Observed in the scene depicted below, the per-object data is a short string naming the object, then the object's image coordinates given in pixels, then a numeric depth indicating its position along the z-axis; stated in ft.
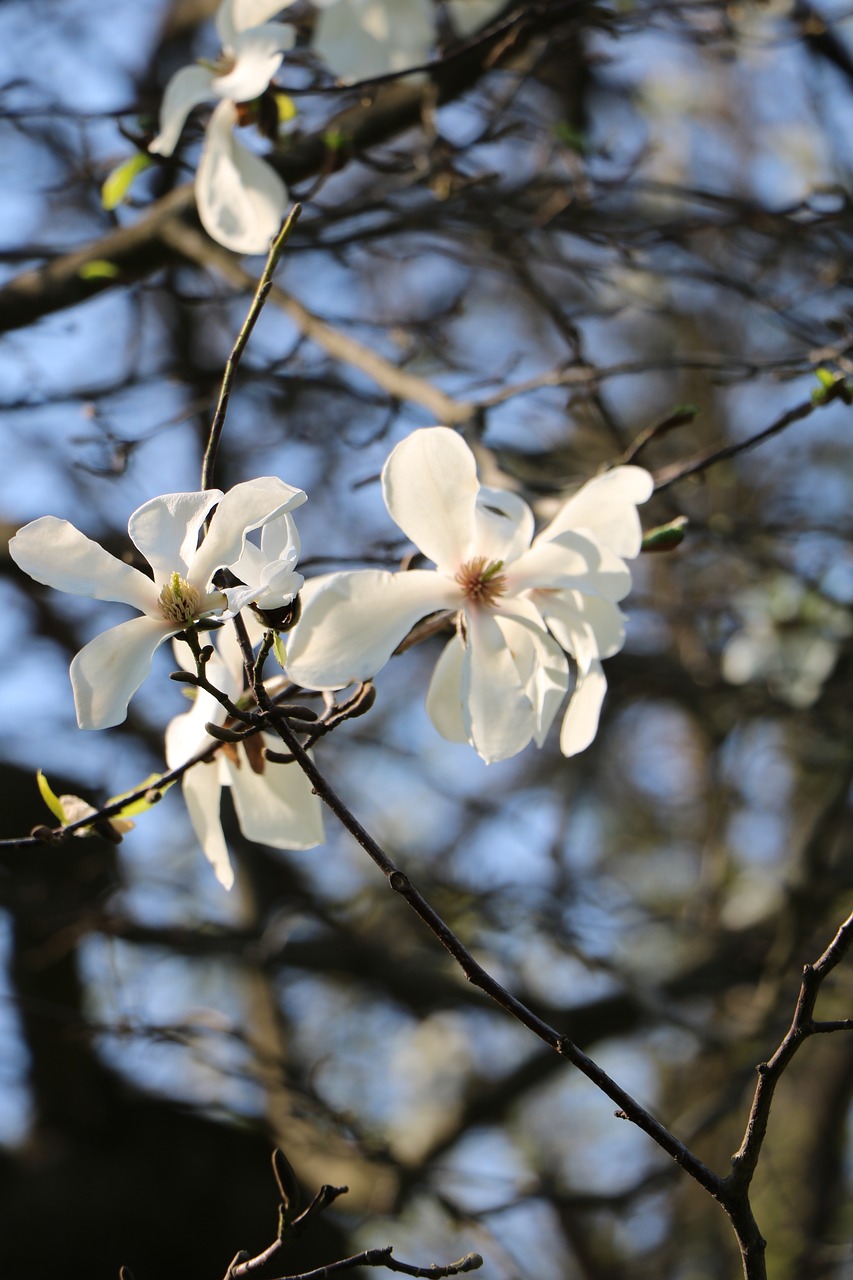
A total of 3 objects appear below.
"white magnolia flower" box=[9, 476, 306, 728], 5.35
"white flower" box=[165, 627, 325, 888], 5.56
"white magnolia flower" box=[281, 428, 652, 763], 5.43
